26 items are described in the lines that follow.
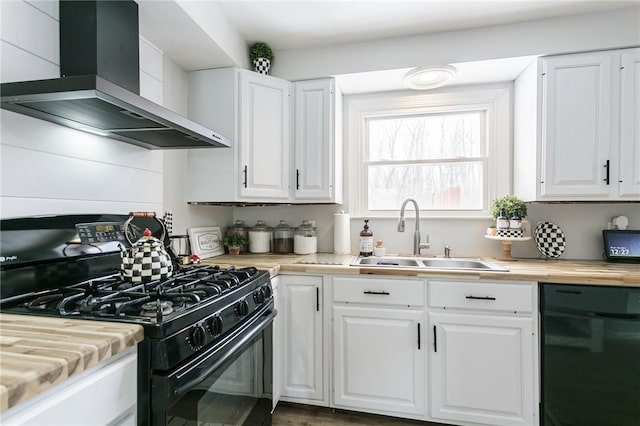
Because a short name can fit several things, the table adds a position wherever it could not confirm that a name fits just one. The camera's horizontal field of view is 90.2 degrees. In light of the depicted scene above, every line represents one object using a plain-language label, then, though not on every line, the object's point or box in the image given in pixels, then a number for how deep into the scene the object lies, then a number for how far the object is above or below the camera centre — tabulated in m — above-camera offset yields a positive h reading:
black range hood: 0.98 +0.37
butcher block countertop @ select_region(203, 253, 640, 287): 1.61 -0.34
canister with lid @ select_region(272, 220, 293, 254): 2.53 -0.24
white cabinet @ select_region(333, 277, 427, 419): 1.81 -0.78
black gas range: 0.89 -0.32
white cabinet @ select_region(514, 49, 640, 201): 1.89 +0.51
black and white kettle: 1.16 -0.19
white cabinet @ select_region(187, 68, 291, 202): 2.12 +0.52
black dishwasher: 1.58 -0.73
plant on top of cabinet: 2.26 +1.10
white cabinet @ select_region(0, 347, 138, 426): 0.64 -0.43
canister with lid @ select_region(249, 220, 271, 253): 2.52 -0.24
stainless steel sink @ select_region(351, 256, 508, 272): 2.18 -0.36
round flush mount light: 2.07 +0.90
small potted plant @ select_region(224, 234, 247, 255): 2.43 -0.25
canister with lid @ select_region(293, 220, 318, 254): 2.47 -0.23
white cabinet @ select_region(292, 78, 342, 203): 2.29 +0.50
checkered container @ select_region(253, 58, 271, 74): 2.27 +1.04
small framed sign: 2.16 -0.22
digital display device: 2.04 -0.23
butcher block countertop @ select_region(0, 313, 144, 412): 0.61 -0.32
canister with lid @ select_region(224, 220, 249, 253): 2.52 -0.17
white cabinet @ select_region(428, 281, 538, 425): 1.68 -0.77
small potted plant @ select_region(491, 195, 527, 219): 2.17 +0.03
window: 2.42 +0.47
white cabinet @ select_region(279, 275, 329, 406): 1.93 -0.80
